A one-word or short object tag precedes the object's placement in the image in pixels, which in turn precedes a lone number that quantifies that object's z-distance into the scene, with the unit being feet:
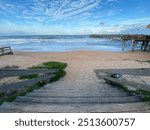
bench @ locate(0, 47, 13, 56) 24.40
